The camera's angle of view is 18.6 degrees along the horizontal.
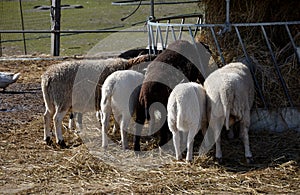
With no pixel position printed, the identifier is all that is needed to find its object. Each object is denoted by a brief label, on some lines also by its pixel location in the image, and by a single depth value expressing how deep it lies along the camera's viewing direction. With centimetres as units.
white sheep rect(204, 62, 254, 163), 1057
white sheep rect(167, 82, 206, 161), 1047
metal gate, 1203
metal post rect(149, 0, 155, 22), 1464
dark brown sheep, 1127
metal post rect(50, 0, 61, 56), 2401
